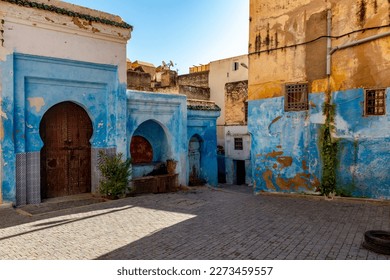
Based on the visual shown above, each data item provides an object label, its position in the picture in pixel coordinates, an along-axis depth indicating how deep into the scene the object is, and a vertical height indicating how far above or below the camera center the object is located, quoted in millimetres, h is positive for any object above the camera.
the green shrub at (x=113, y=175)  10461 -1132
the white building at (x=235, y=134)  25781 +523
